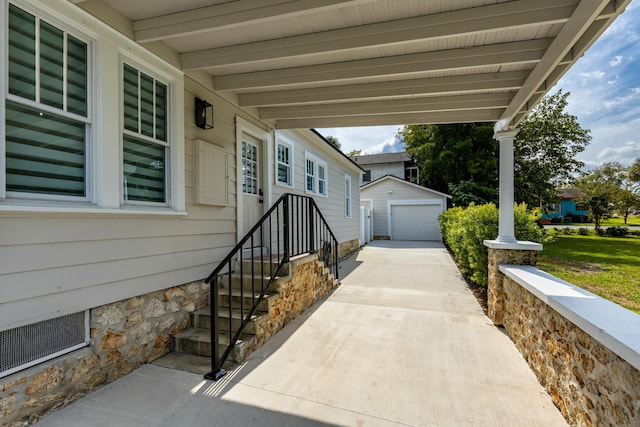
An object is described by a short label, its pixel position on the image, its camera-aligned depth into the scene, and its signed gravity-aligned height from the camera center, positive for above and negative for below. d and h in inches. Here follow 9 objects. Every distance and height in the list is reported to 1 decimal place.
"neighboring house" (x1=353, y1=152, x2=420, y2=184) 906.1 +152.2
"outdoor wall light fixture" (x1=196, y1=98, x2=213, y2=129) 142.4 +48.8
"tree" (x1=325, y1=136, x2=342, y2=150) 1147.6 +294.6
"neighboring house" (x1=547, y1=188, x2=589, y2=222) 1365.7 +32.2
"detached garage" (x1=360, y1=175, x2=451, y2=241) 627.8 +14.9
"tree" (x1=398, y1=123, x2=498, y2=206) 623.8 +125.4
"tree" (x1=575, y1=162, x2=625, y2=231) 687.7 +37.5
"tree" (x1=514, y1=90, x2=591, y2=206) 648.4 +145.1
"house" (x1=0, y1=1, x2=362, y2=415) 80.7 +8.6
